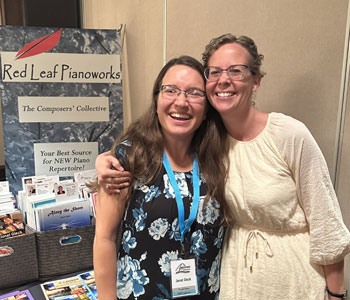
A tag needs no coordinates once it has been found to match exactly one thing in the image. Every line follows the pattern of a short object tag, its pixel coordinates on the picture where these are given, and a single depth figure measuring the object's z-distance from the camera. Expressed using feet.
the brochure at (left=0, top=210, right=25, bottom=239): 5.01
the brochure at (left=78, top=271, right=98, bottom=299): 4.94
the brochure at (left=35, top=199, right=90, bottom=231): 5.07
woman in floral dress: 3.88
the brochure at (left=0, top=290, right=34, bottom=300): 4.71
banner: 7.51
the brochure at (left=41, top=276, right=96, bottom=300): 4.80
